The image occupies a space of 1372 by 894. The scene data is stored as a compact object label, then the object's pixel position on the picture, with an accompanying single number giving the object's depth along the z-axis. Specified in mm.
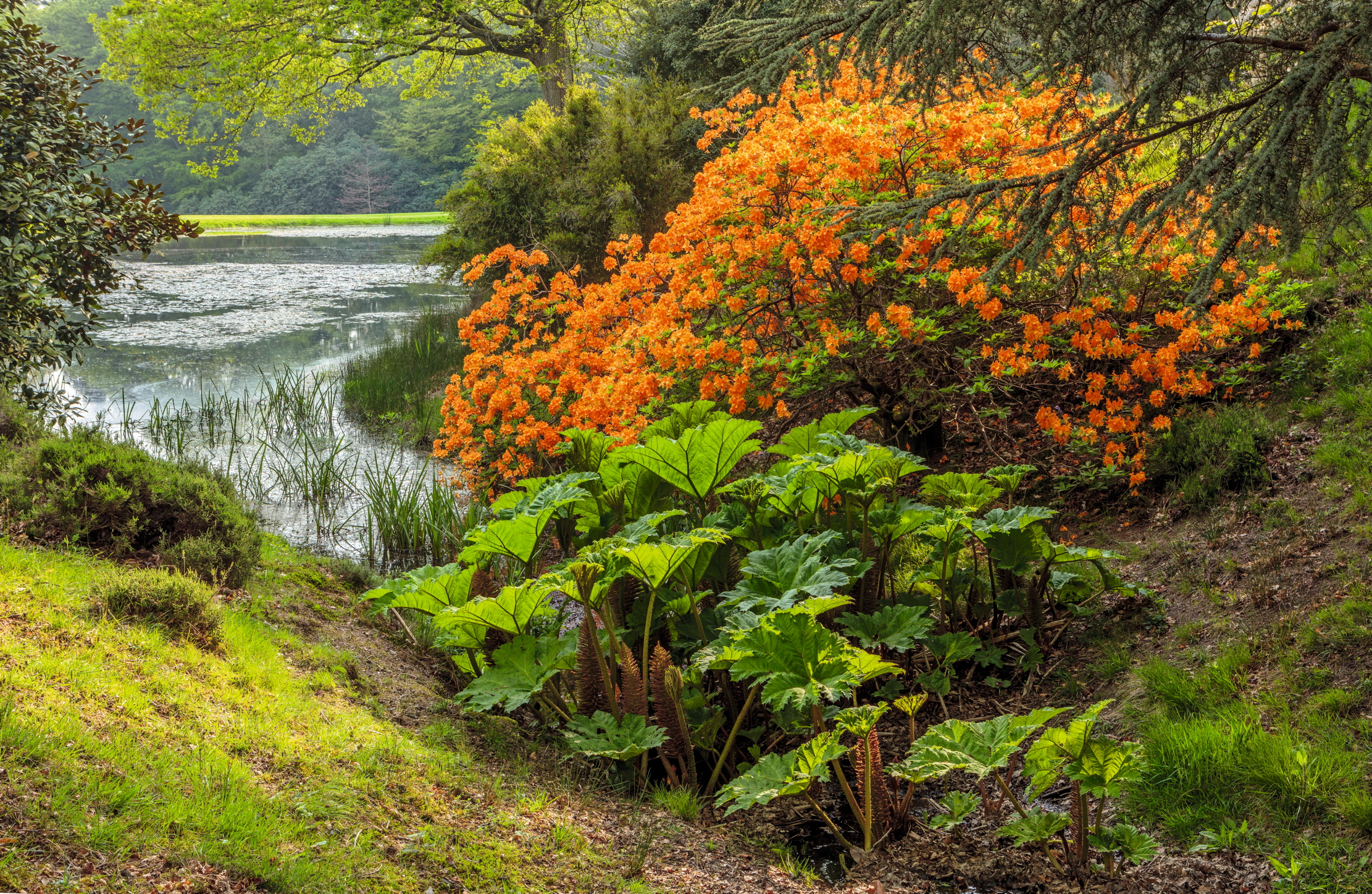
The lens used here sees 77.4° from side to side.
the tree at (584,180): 12312
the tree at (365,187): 53469
